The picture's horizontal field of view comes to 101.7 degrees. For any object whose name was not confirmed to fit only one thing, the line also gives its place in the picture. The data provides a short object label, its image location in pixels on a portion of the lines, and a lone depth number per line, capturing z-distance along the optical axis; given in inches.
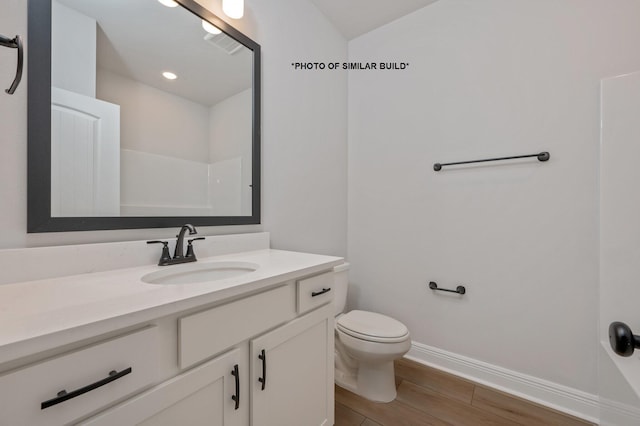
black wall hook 21.3
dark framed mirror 31.8
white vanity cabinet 23.3
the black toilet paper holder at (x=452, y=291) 63.9
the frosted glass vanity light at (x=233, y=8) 48.2
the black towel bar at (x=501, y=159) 54.8
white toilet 53.2
